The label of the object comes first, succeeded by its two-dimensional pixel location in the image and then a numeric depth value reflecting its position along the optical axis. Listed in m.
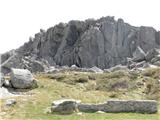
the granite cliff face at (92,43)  143.00
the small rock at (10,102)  29.33
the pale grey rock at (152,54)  91.20
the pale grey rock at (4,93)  33.39
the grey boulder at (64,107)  27.12
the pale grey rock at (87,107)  28.22
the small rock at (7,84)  36.73
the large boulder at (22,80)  36.25
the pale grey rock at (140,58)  97.27
